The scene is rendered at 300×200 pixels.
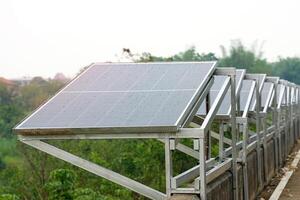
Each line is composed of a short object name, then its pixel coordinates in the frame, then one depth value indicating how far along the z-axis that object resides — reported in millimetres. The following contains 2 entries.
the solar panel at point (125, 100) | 6187
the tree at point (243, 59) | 85000
